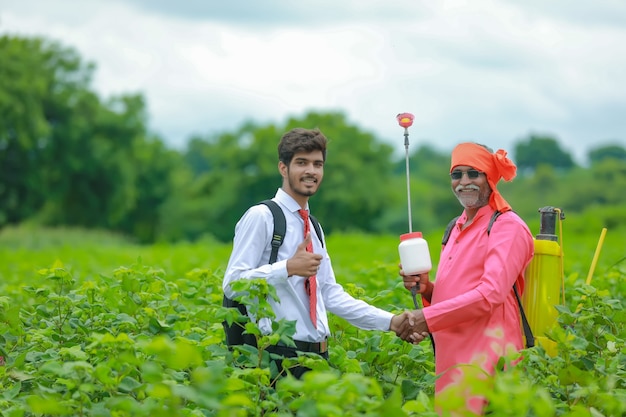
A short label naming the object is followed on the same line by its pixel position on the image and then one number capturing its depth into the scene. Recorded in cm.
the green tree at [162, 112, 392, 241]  6575
